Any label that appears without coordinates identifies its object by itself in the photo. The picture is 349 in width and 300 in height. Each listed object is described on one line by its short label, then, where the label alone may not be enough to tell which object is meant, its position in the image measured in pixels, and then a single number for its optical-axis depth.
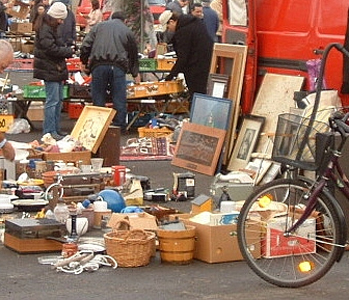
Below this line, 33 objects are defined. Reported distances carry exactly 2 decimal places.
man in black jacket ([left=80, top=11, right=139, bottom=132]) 15.74
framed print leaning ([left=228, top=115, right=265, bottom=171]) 12.61
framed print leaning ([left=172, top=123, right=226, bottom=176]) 12.73
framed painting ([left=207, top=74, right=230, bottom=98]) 12.99
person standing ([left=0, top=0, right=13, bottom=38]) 22.80
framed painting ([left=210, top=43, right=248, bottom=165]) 12.85
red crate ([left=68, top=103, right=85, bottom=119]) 18.24
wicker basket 8.13
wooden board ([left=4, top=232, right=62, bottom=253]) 8.66
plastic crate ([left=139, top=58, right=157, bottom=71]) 17.89
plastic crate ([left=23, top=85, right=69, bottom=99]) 16.91
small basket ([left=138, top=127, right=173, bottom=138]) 15.38
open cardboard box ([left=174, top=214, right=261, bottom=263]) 8.30
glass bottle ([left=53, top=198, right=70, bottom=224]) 8.99
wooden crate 12.13
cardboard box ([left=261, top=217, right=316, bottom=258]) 7.70
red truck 11.79
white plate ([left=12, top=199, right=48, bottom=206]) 10.36
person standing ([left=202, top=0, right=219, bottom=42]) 17.89
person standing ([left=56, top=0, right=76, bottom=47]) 17.91
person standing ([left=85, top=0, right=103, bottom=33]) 21.55
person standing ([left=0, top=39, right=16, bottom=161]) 8.02
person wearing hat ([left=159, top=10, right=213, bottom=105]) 16.56
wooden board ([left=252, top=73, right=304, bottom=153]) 12.24
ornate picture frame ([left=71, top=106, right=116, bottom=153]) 12.55
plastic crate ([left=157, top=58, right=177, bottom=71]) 17.97
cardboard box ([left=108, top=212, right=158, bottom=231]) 8.63
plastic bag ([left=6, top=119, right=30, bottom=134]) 16.94
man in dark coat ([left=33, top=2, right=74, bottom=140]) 14.80
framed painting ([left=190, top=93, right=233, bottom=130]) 12.76
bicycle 7.48
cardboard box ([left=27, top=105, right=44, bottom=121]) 18.14
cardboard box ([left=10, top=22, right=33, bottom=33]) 30.97
